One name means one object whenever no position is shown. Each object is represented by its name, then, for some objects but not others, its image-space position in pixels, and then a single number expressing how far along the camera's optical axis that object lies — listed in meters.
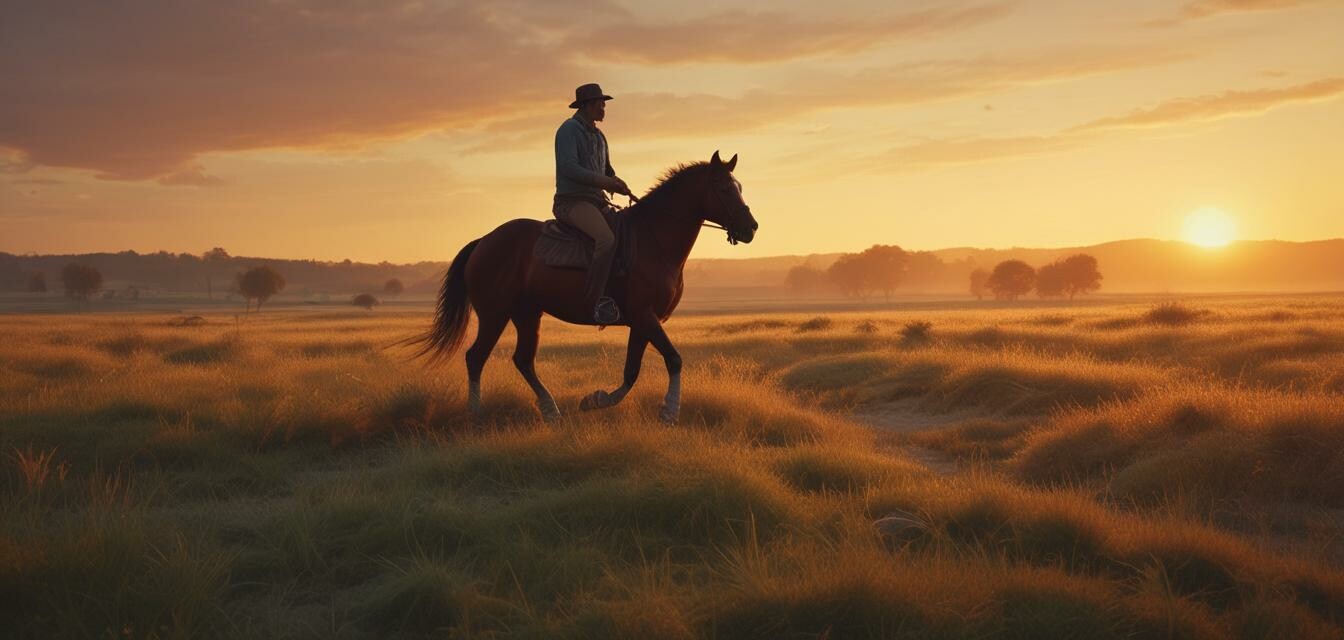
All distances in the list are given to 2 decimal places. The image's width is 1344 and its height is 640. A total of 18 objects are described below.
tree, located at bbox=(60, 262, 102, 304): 85.81
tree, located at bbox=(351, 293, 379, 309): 86.94
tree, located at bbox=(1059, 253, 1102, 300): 96.81
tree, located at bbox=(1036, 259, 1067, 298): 98.06
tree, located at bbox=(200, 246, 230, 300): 172.50
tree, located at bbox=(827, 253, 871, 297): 132.12
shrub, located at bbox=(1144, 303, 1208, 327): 24.84
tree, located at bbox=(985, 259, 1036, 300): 98.56
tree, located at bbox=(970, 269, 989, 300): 122.94
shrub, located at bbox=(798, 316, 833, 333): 30.45
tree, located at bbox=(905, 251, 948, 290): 186.25
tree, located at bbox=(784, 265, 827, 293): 161.88
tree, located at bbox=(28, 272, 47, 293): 116.94
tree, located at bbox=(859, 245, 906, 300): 131.00
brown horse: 9.20
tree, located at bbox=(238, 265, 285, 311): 85.94
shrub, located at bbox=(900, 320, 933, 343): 22.54
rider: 9.15
